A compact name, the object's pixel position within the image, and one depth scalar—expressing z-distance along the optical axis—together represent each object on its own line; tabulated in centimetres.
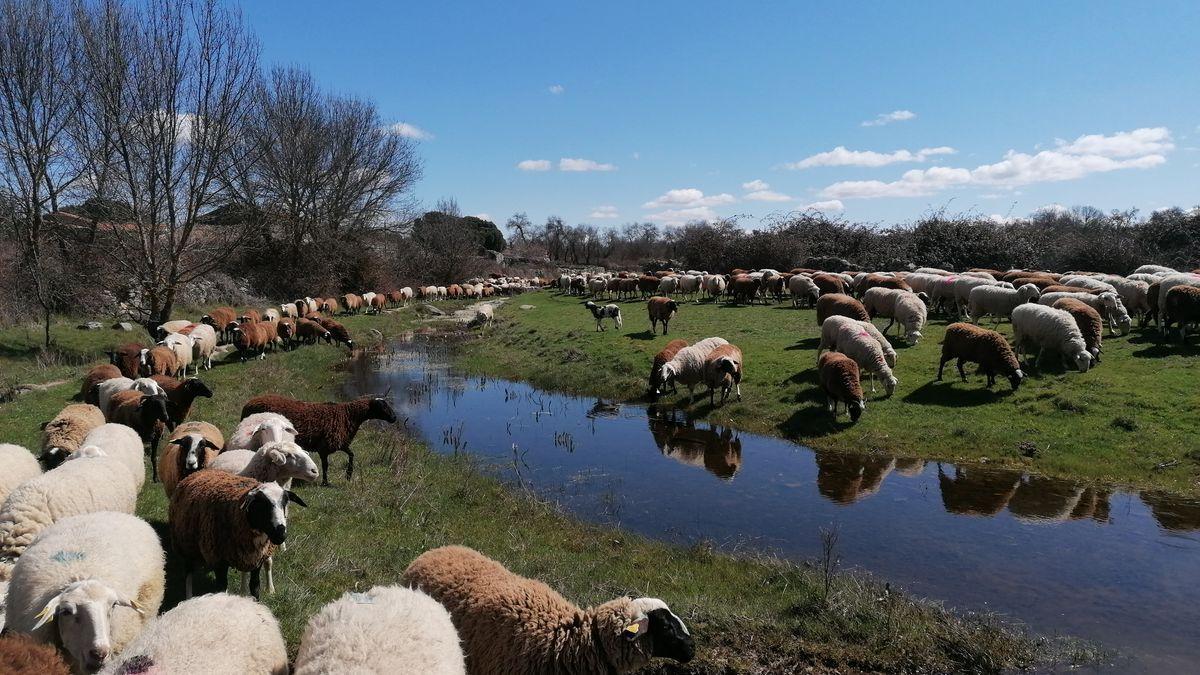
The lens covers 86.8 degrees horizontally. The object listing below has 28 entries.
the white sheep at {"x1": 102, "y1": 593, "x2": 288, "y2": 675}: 365
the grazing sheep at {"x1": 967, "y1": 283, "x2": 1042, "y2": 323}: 2008
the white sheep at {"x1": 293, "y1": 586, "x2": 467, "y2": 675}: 366
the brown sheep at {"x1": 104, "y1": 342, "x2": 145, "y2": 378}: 1515
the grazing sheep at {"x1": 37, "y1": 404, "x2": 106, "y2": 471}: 868
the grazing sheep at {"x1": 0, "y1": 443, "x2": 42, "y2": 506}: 710
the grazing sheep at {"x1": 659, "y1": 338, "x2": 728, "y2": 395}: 1622
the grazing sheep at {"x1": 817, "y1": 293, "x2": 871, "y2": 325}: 2003
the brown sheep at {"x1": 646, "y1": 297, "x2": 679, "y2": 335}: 2461
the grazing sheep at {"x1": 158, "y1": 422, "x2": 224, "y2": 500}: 748
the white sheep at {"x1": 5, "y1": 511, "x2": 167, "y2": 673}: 420
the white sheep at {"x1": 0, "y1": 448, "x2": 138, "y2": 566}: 577
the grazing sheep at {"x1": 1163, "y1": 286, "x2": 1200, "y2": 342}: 1606
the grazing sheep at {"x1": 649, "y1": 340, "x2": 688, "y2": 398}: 1647
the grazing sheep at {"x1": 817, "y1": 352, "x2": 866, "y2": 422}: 1380
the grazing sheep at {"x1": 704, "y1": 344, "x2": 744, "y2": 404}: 1572
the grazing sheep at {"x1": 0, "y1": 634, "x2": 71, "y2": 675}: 362
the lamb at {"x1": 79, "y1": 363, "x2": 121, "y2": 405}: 1248
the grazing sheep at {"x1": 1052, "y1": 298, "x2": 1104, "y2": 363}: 1562
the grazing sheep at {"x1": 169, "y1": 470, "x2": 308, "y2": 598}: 566
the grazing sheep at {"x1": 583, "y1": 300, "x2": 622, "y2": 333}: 2676
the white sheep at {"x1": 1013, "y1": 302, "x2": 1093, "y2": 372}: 1482
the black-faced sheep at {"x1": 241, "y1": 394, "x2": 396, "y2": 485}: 1052
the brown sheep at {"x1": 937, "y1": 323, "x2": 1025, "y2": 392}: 1434
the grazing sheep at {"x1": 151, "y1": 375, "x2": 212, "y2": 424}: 1190
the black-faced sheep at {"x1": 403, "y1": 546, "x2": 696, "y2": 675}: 465
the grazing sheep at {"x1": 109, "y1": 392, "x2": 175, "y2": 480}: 1028
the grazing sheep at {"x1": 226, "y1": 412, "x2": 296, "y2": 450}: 865
